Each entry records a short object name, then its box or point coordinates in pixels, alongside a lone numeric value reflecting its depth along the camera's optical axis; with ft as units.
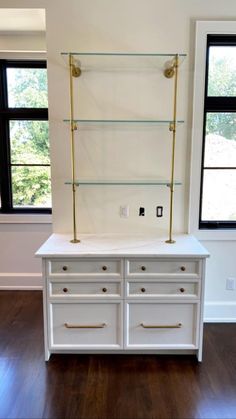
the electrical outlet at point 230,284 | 9.55
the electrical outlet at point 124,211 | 8.97
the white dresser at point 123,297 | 7.50
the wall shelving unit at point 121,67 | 8.23
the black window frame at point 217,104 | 8.70
